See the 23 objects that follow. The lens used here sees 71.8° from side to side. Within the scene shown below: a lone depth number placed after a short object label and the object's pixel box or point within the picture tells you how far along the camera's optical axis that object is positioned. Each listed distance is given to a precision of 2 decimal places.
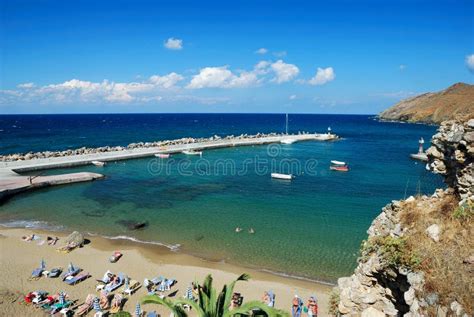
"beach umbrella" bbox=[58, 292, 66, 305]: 17.30
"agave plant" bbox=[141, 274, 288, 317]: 10.10
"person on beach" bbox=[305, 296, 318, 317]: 16.86
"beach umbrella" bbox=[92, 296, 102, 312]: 16.77
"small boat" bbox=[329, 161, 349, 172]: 57.74
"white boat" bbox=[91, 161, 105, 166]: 59.53
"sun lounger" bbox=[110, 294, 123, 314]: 17.22
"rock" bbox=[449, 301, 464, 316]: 7.02
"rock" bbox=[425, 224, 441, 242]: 9.03
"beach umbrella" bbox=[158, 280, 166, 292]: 19.25
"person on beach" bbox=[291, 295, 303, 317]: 17.19
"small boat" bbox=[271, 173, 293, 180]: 50.00
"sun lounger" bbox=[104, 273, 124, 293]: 19.01
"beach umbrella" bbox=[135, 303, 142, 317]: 16.34
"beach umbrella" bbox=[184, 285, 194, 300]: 18.00
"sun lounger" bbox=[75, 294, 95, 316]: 16.83
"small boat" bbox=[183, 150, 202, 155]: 74.69
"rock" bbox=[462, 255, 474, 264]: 7.84
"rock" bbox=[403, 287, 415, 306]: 8.06
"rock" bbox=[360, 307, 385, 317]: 9.81
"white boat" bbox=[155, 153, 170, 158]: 70.00
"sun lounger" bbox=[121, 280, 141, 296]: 18.80
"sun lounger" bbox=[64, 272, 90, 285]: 19.95
